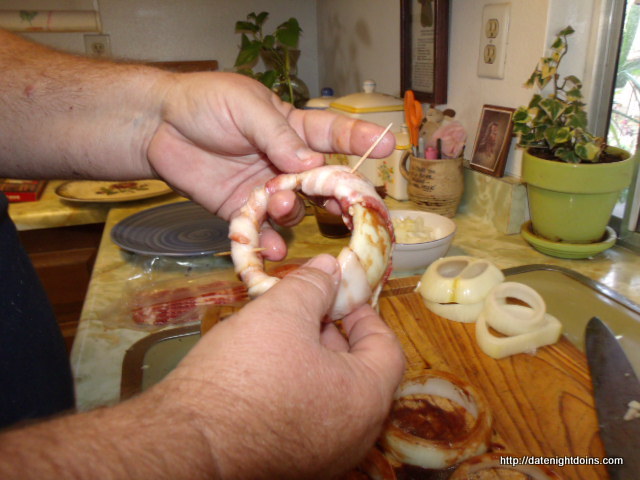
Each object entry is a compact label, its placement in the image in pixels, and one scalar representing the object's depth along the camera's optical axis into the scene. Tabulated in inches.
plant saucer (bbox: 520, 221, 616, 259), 43.4
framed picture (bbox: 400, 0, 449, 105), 56.6
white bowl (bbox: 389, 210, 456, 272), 41.8
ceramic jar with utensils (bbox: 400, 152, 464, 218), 52.6
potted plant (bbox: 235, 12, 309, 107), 73.7
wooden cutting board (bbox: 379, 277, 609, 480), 26.2
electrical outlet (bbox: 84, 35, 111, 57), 90.4
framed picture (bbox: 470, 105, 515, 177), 49.6
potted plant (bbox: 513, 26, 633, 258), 39.8
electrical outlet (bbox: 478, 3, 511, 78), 47.9
